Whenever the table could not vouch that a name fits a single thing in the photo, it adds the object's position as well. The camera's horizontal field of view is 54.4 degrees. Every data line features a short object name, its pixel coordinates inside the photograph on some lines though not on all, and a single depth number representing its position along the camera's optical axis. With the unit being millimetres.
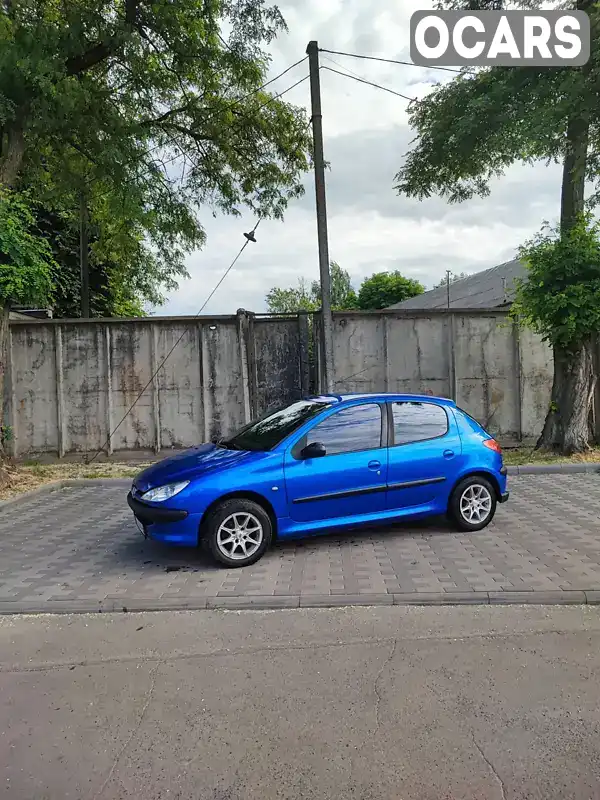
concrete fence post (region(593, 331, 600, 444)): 11266
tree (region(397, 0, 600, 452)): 9383
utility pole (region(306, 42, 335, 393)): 9430
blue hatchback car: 5234
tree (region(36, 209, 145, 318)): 21688
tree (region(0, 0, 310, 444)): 8672
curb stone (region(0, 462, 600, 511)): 9248
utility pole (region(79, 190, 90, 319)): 17953
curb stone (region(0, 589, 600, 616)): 4484
